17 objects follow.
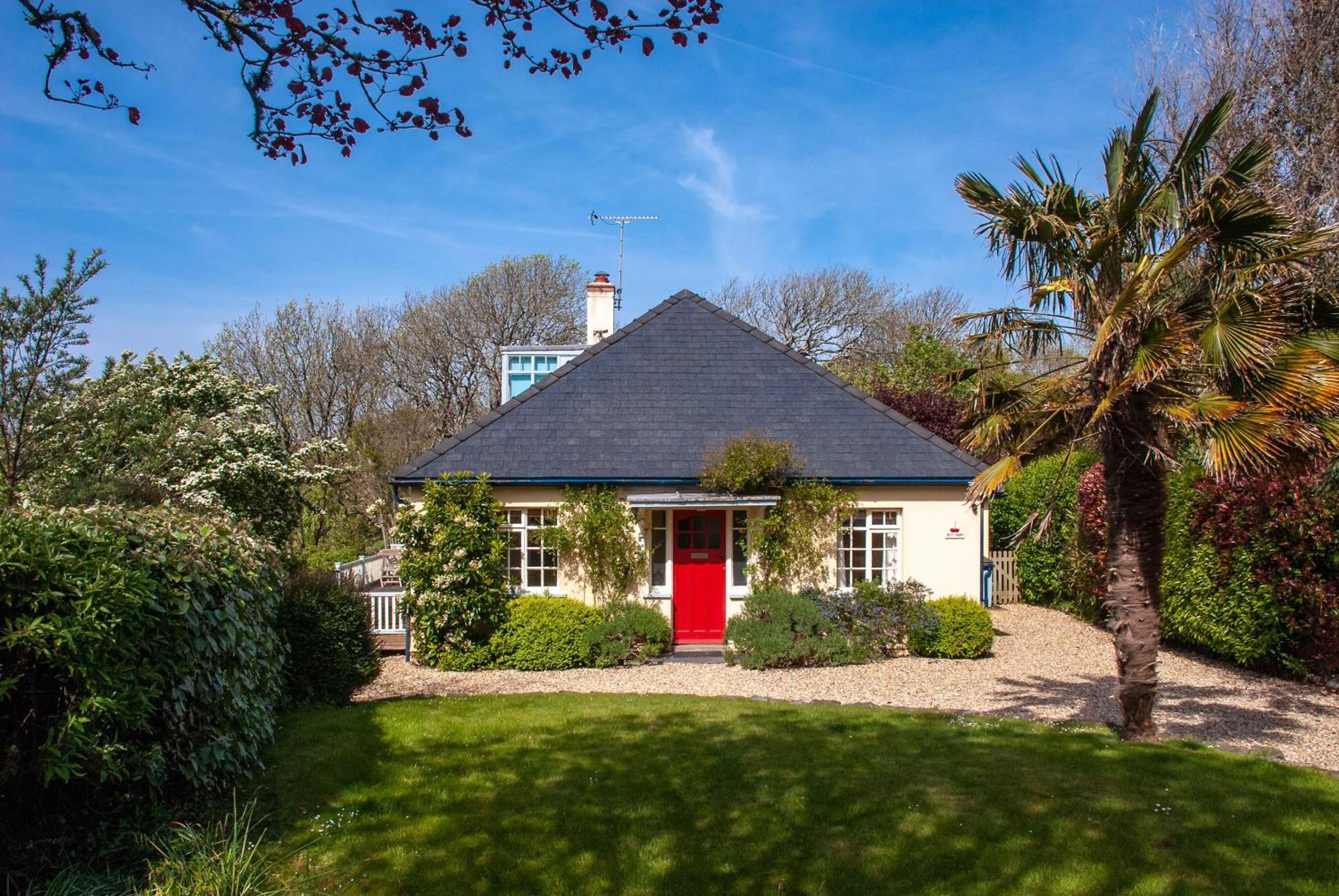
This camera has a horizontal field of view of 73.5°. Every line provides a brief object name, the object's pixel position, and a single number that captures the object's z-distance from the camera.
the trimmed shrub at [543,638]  13.99
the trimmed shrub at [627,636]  14.02
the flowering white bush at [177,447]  7.59
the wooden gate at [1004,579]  21.28
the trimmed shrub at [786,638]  13.52
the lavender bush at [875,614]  14.12
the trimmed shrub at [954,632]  14.20
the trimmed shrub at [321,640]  10.58
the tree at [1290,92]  17.33
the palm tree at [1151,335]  7.49
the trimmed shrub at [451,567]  13.95
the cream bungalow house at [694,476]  14.93
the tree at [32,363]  7.16
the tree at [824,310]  38.69
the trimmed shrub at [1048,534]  19.41
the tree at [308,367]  30.23
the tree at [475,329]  34.81
